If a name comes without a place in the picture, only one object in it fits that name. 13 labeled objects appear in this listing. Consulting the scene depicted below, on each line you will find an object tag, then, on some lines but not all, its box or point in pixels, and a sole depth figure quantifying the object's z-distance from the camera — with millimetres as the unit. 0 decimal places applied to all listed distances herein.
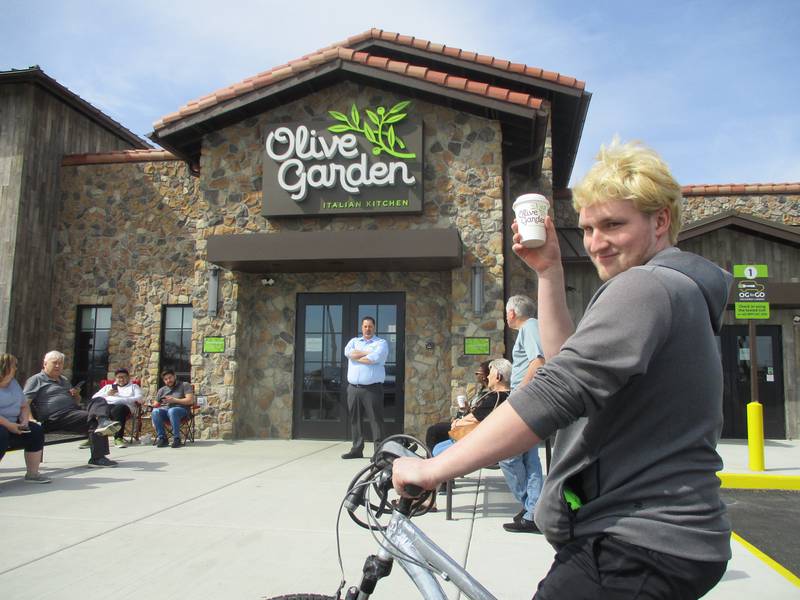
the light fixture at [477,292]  9141
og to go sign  8008
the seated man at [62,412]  7137
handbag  4939
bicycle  1478
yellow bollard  7410
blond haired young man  1201
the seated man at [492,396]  5148
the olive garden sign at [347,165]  9500
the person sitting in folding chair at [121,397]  8633
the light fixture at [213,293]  9844
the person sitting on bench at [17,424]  5980
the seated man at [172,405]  8984
